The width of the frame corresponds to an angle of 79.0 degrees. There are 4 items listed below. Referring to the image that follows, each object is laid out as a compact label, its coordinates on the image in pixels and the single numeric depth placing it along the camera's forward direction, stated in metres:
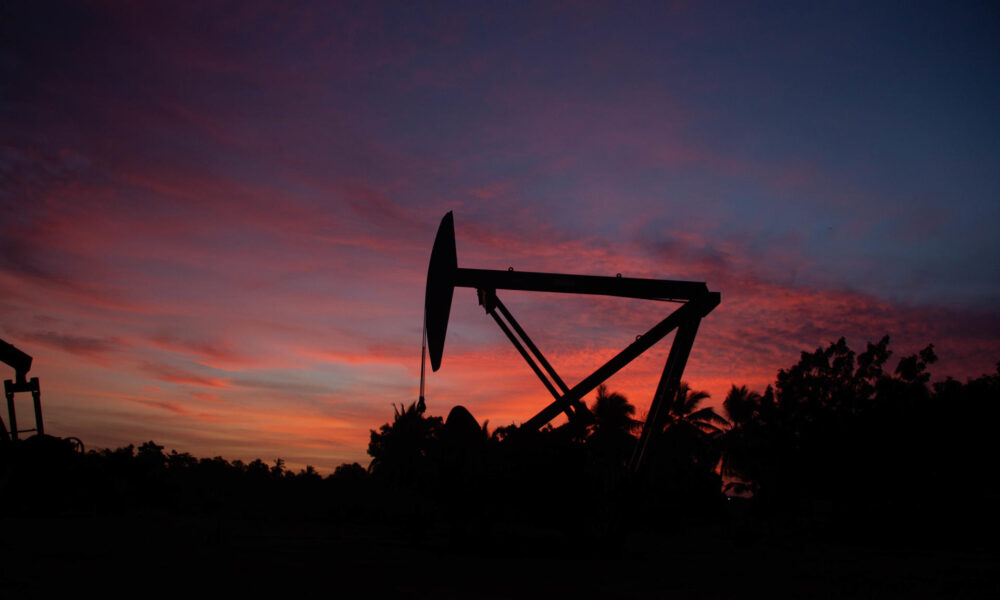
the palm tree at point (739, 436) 34.03
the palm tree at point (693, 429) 34.72
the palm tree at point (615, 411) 36.78
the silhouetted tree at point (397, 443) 36.70
